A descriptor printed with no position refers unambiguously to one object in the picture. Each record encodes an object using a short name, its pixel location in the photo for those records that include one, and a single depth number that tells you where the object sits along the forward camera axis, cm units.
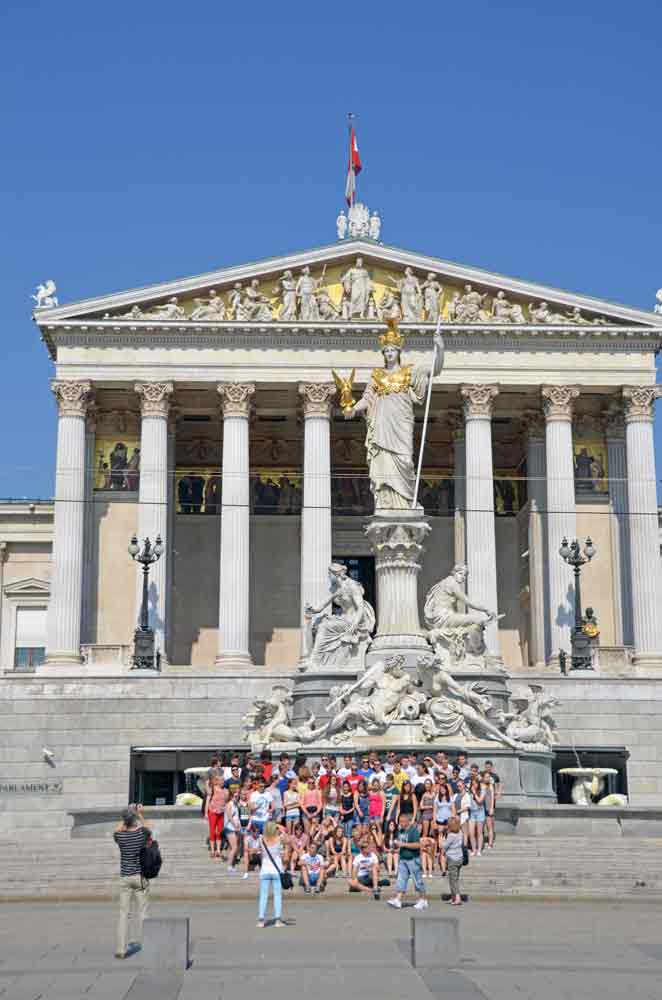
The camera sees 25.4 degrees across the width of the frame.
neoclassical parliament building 5331
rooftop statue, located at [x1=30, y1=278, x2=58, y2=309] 5528
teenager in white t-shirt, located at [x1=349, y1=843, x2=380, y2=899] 2145
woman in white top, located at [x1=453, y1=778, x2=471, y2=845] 2373
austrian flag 5928
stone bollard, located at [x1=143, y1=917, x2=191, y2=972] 1425
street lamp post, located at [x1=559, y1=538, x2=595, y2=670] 4550
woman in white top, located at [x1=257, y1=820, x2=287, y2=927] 1772
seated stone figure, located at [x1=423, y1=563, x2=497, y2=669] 3088
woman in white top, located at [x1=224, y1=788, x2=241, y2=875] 2327
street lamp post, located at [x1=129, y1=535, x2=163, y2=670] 4469
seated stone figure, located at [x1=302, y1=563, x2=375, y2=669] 3175
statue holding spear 3052
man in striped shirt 1545
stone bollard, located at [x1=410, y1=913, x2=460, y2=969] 1427
